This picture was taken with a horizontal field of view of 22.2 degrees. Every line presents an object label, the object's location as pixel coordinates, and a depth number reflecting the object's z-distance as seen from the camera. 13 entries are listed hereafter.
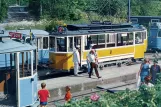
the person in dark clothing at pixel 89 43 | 21.33
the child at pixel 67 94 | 12.77
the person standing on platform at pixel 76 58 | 19.80
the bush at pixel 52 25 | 29.31
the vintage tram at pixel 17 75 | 11.89
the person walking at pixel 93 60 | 19.22
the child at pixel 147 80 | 12.30
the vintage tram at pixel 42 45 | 21.75
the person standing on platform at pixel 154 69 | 14.38
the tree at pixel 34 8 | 40.57
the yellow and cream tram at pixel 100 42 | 20.53
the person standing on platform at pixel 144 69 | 15.01
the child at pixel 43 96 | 12.52
